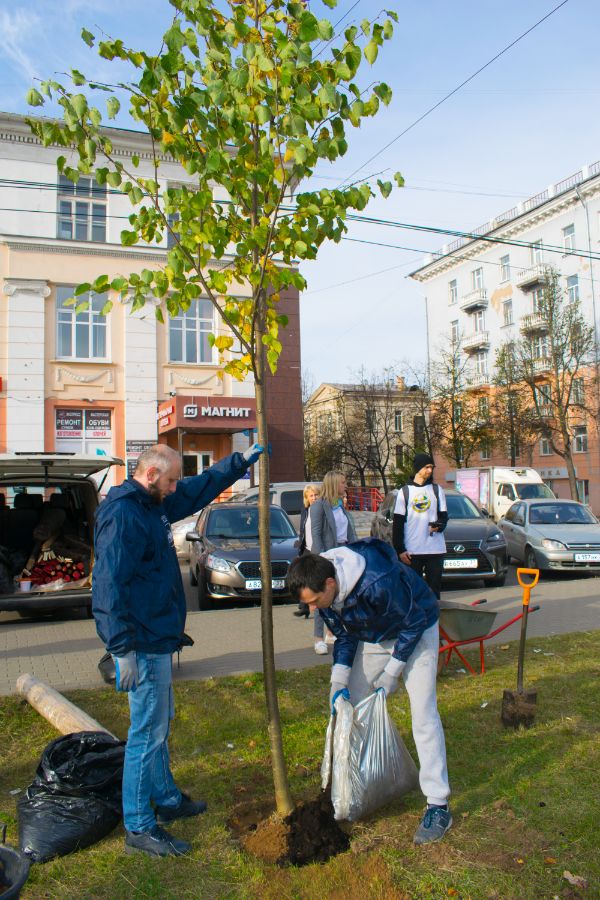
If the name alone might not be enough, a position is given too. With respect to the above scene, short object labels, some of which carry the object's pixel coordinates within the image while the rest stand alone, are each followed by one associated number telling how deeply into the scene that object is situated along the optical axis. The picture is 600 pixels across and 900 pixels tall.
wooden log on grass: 4.80
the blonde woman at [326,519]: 7.73
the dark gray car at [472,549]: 11.95
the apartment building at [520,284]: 43.03
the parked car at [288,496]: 15.74
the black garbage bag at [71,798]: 3.51
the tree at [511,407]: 38.16
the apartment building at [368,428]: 48.78
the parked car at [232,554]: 10.45
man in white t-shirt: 7.41
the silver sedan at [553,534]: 13.65
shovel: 5.09
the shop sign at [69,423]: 24.02
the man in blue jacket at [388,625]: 3.44
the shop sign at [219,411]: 22.64
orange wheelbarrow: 6.05
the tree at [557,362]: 35.97
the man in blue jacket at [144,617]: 3.39
